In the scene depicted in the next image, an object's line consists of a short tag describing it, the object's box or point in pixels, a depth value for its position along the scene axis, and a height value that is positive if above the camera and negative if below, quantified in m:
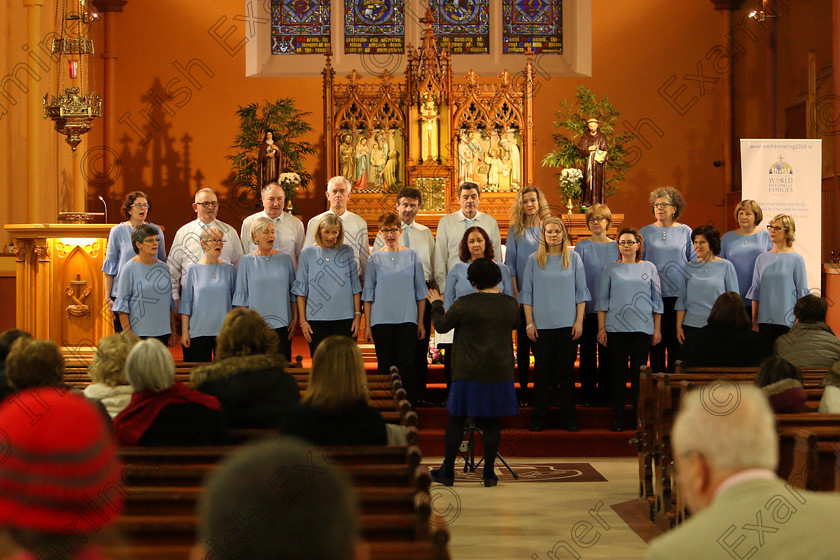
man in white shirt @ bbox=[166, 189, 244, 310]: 6.11 +0.20
